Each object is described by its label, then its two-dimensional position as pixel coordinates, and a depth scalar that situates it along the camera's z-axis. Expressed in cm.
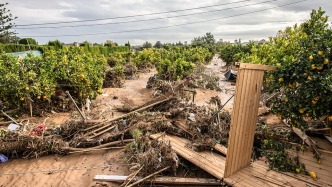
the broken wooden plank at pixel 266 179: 374
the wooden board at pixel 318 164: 388
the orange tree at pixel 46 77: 709
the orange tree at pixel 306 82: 304
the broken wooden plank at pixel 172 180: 412
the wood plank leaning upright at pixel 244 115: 360
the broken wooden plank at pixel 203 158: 427
